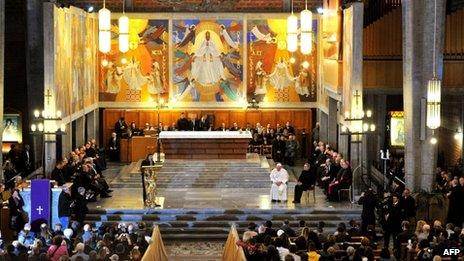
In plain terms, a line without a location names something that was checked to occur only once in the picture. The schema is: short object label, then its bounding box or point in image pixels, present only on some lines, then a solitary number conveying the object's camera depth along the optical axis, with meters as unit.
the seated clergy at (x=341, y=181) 28.70
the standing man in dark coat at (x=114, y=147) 38.41
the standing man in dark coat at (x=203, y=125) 38.56
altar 34.91
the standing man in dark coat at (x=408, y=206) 24.77
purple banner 25.27
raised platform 27.23
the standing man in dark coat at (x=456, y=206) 25.06
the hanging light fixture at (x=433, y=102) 25.05
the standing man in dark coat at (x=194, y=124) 38.41
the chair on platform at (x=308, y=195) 29.01
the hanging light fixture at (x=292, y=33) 29.78
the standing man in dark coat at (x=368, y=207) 25.19
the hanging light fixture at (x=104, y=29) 27.31
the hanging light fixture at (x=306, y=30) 28.70
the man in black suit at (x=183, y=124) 38.22
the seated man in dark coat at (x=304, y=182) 28.23
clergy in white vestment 28.64
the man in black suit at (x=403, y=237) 21.03
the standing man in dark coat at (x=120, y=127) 38.50
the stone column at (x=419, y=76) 26.72
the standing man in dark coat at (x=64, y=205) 25.28
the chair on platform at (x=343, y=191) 29.00
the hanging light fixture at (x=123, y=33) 28.11
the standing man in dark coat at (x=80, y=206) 26.34
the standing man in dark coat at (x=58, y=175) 28.41
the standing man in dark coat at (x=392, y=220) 24.38
